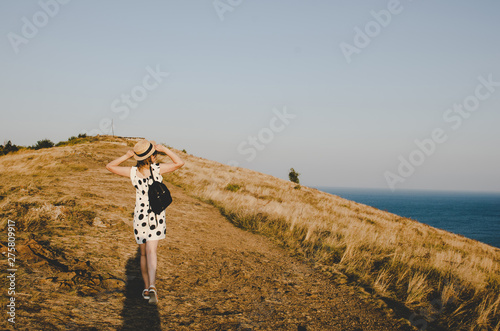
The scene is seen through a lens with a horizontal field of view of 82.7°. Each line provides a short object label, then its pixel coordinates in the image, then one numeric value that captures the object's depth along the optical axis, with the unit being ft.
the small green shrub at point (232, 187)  58.33
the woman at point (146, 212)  13.44
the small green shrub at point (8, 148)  93.74
